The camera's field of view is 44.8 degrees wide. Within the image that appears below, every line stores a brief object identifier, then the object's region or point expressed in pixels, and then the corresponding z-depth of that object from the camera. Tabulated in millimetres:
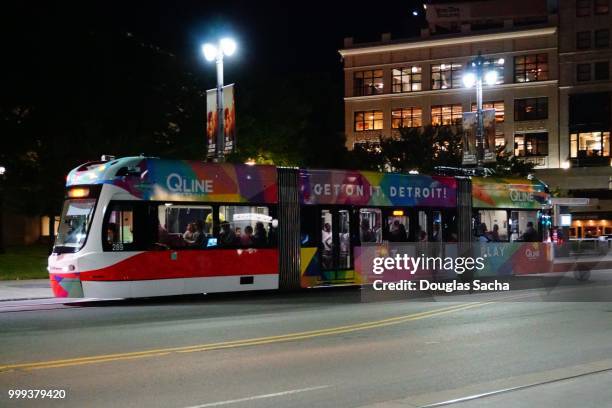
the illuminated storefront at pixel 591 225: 67062
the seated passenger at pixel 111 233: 16859
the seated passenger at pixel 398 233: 22312
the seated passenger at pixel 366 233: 21453
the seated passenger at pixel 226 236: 18719
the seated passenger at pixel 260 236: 19411
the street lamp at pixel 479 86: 30170
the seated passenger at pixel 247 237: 19141
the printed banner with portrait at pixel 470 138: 30766
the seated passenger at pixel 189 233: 18109
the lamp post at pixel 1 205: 33728
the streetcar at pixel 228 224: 16938
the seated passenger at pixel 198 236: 18188
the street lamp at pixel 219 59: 23625
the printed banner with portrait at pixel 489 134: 30141
